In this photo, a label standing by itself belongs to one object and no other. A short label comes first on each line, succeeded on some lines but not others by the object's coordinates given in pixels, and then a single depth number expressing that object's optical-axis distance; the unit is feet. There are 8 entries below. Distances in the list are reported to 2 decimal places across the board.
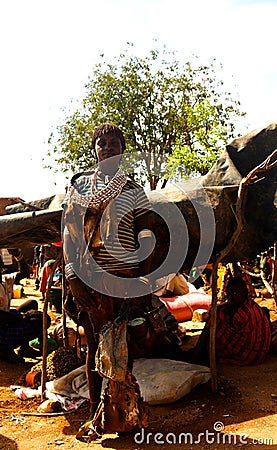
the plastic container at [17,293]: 43.71
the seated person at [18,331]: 20.16
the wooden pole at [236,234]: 12.98
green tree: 63.16
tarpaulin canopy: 14.02
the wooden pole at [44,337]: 15.34
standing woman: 10.82
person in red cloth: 17.31
